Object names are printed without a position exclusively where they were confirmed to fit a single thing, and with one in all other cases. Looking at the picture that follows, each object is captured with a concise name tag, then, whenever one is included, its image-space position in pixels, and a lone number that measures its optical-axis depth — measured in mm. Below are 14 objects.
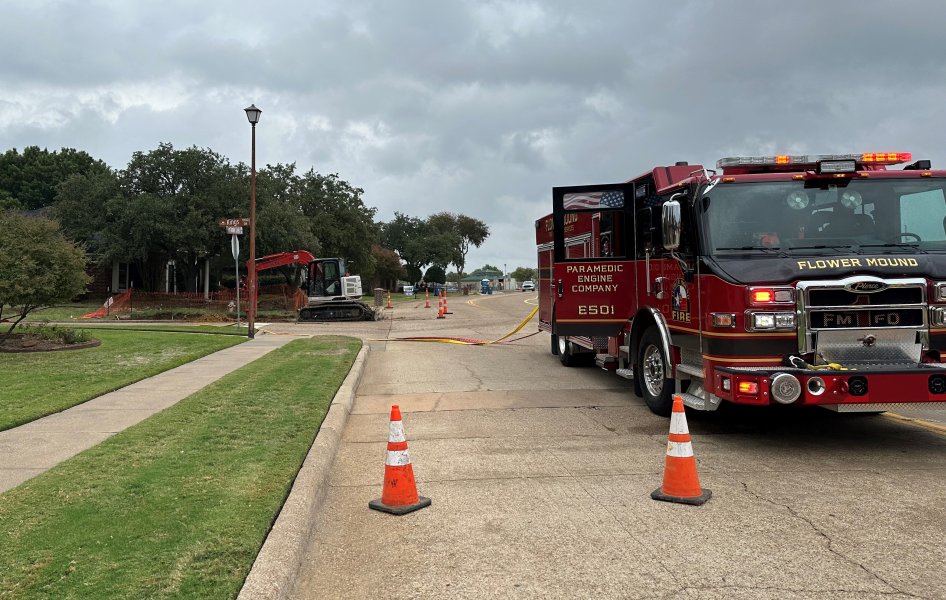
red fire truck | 6227
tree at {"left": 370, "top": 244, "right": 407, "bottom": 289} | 77919
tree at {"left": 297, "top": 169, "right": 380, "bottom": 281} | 51281
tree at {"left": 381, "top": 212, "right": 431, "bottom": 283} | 96438
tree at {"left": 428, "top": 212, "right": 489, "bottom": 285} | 98056
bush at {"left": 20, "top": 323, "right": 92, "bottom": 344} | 14812
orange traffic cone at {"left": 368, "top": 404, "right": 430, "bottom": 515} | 5094
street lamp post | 19109
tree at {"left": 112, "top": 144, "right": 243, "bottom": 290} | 31703
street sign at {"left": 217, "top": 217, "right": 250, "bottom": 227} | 19578
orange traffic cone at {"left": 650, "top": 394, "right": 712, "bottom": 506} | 5148
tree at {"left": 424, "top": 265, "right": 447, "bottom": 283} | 93062
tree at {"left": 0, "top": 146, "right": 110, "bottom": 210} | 60438
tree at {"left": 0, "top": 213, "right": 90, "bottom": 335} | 12766
